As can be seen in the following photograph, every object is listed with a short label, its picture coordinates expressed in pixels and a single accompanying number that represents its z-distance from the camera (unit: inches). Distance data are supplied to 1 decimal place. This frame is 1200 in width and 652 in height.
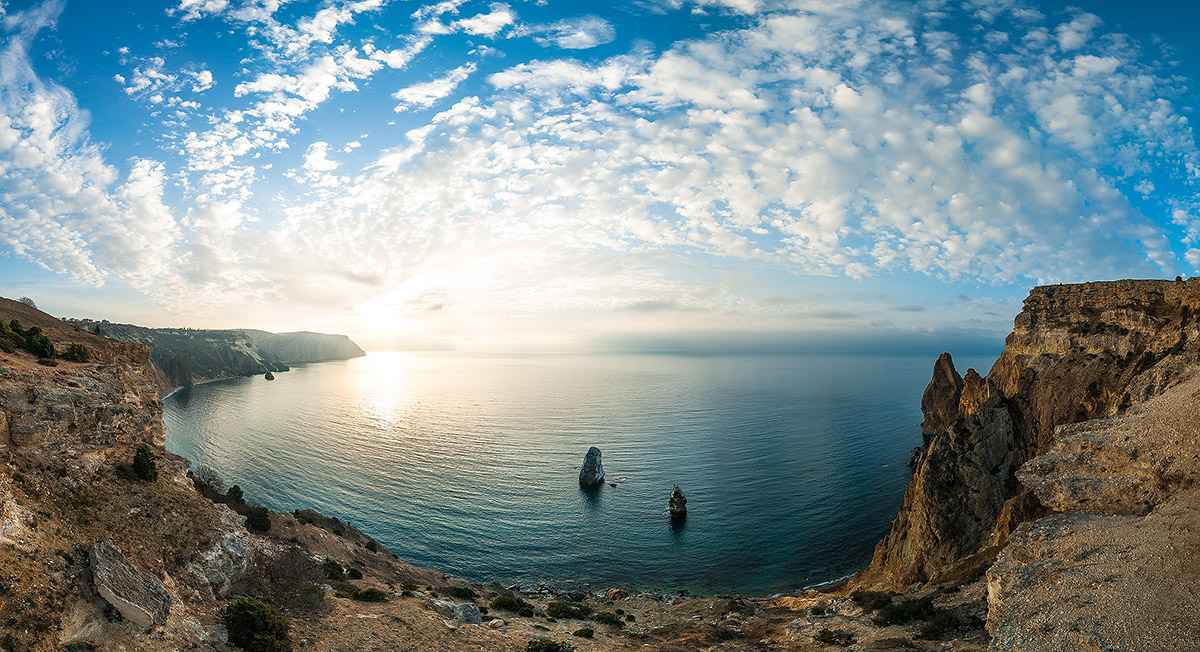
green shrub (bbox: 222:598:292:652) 852.0
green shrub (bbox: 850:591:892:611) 1366.9
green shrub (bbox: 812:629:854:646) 1178.0
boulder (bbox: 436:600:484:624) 1278.3
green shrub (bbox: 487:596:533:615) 1555.1
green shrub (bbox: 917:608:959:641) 1072.8
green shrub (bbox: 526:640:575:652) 1098.1
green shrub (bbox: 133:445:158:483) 1098.7
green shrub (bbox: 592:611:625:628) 1535.2
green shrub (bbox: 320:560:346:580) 1425.9
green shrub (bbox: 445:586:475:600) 1616.6
